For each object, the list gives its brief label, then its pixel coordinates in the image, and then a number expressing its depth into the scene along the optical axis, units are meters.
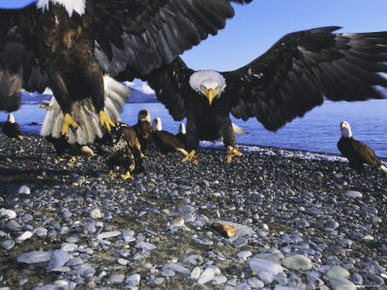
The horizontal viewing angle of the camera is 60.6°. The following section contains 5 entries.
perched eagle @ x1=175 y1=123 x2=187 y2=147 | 11.75
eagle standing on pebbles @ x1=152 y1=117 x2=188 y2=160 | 10.98
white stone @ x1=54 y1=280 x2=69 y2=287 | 2.34
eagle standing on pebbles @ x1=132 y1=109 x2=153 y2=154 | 10.69
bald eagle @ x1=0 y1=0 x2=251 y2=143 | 3.95
